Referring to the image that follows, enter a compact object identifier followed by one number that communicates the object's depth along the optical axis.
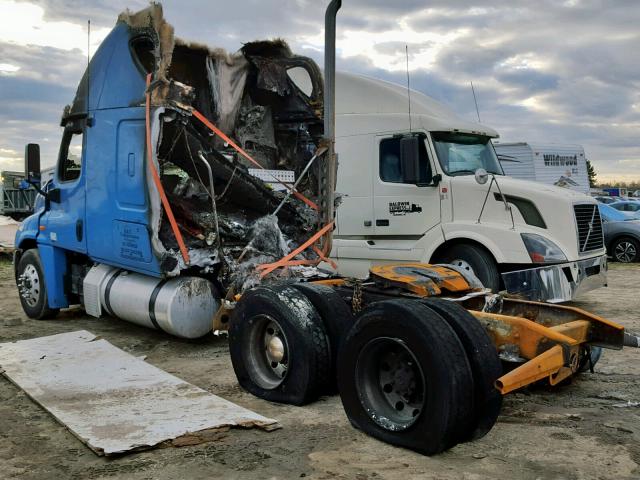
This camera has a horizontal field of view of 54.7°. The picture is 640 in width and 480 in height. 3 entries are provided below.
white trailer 17.45
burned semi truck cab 6.34
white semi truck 7.69
